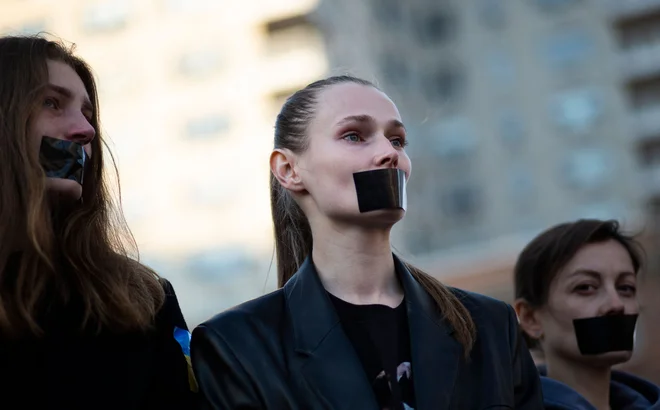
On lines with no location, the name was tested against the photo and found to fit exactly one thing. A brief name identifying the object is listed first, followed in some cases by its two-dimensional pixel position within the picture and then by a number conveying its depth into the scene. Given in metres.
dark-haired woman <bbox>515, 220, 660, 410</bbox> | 3.81
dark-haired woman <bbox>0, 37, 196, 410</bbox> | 2.82
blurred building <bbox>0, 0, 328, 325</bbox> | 35.22
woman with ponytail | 2.87
